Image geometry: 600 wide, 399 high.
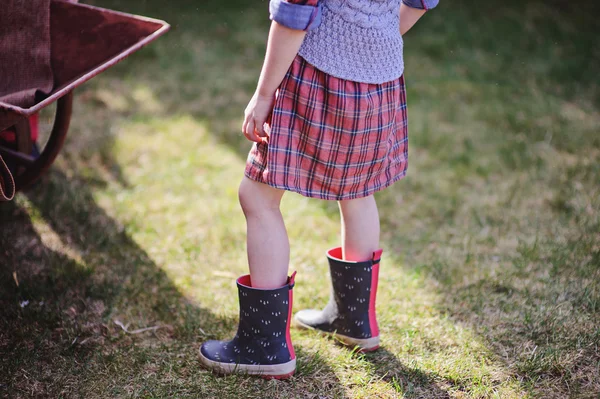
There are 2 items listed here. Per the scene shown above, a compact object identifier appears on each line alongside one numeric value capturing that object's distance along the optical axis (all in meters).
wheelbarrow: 2.80
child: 2.46
